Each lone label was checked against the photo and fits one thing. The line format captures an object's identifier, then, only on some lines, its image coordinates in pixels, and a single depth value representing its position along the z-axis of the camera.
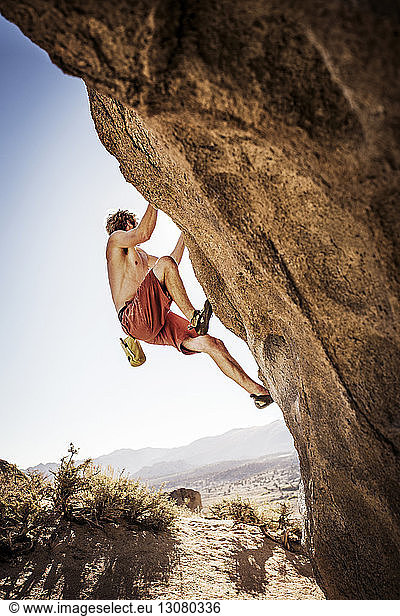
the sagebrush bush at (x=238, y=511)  6.73
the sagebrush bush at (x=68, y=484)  5.36
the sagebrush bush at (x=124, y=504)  5.47
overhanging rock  1.31
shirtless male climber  3.89
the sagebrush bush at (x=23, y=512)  4.60
